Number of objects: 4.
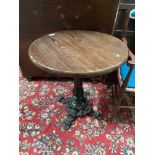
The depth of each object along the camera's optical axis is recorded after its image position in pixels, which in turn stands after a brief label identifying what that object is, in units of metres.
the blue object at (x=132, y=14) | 1.90
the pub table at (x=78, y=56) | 1.18
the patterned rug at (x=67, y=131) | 1.56
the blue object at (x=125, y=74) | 1.55
